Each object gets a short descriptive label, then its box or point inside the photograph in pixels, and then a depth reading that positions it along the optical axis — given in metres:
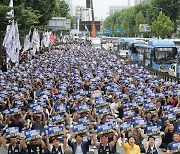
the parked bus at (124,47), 57.67
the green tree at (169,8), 88.94
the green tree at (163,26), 84.00
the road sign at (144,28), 96.38
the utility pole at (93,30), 107.28
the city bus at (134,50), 50.16
